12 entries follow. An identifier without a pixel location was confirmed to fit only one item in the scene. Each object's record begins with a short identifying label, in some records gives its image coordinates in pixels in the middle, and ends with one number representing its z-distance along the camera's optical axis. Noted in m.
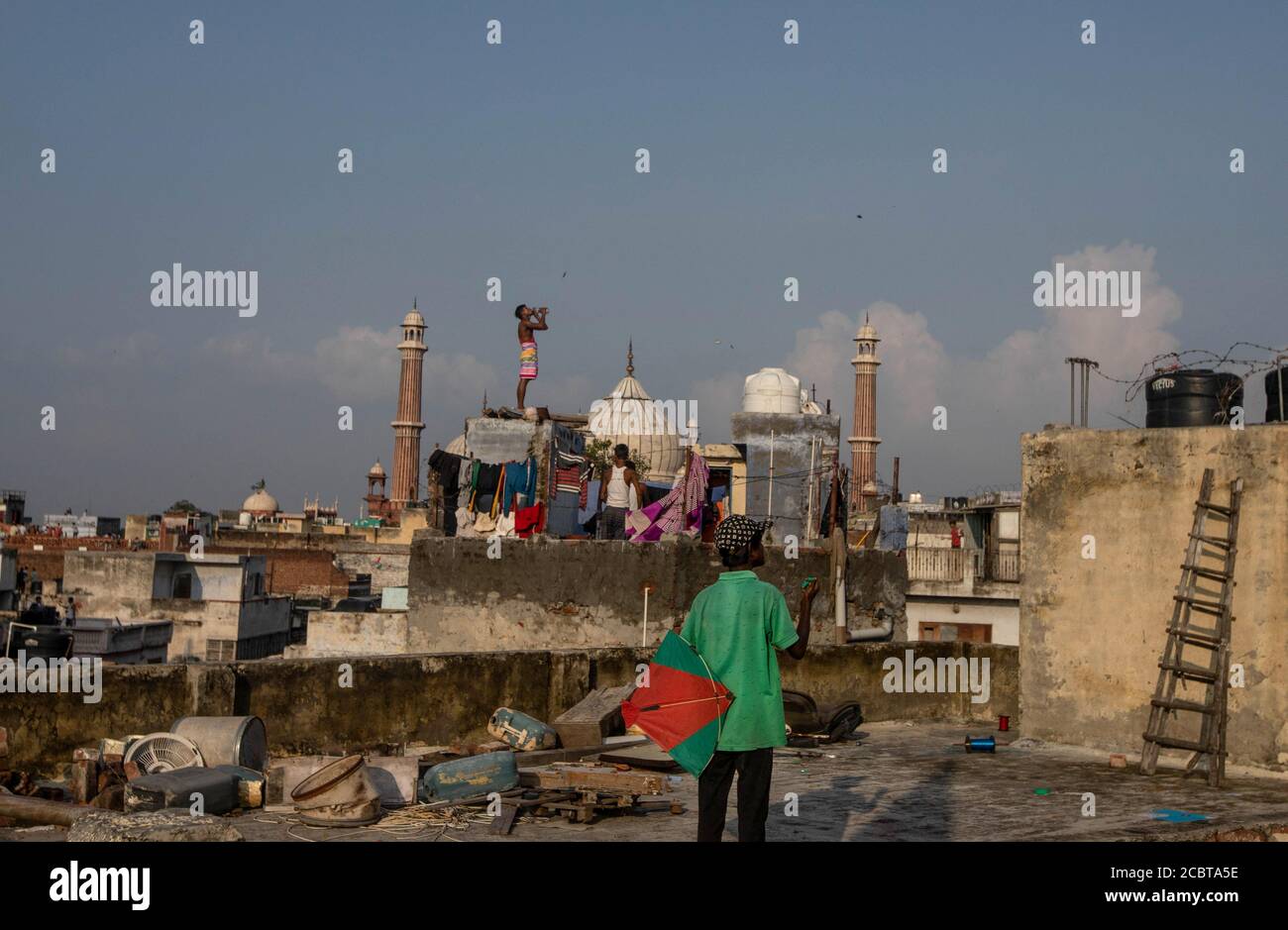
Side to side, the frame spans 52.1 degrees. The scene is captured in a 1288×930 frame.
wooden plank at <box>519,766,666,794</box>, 8.12
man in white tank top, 21.59
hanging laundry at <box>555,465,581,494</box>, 20.95
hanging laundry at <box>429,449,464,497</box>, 21.16
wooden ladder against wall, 10.02
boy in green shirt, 5.74
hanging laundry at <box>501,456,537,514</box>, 20.64
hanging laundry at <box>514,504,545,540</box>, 20.06
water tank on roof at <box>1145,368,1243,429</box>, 11.73
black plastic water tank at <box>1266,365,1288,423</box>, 11.46
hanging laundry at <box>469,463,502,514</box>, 20.80
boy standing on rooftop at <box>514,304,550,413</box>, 24.77
